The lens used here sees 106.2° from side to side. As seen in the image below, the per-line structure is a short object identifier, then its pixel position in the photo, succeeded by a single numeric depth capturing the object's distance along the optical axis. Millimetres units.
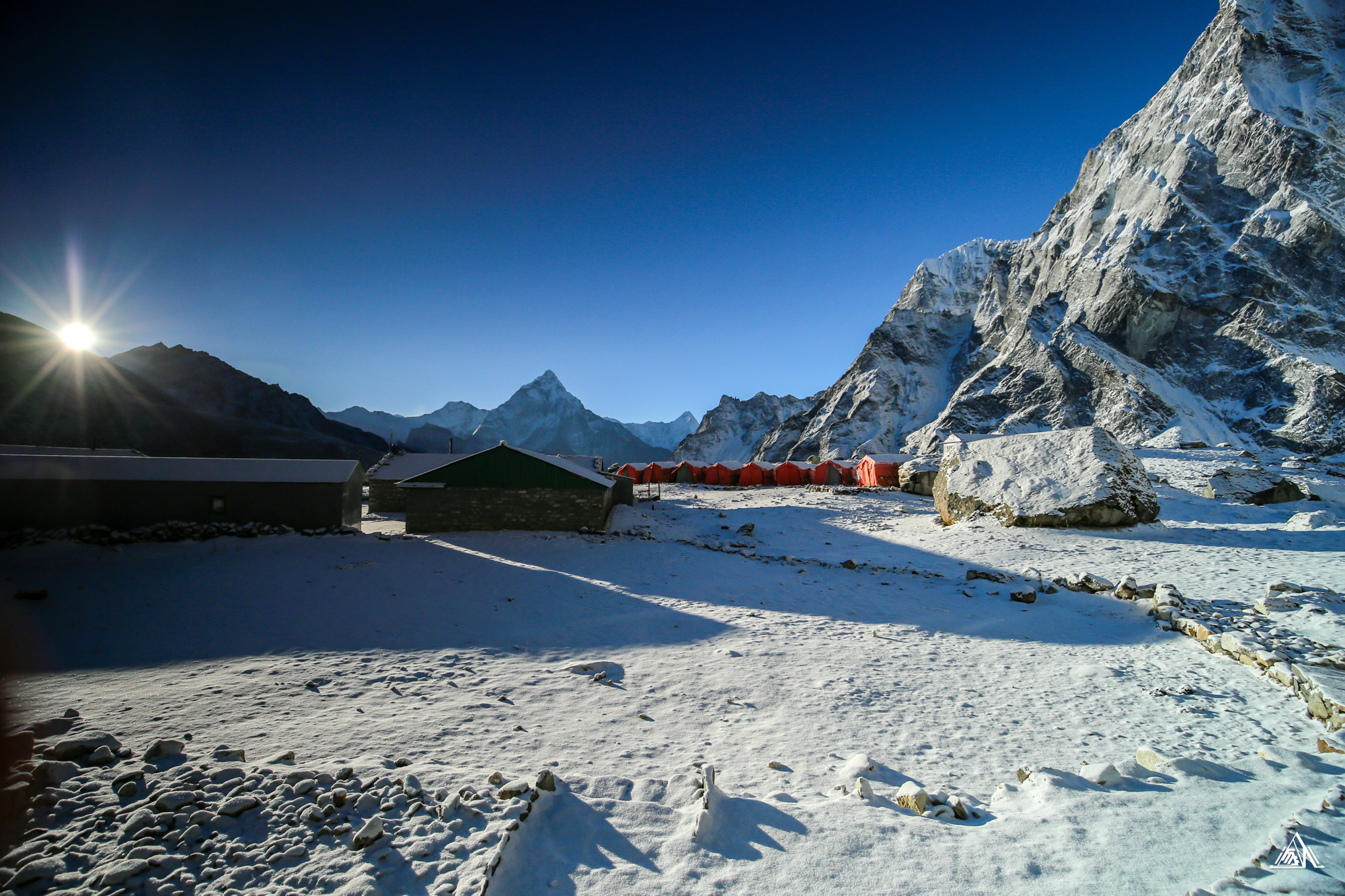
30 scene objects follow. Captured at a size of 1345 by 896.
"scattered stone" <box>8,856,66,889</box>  3514
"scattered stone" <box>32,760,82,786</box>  4543
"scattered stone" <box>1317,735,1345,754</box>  5788
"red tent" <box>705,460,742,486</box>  65688
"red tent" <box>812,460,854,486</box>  61938
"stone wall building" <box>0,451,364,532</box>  16672
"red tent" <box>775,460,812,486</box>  63094
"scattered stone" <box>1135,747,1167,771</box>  5461
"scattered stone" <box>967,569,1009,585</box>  14930
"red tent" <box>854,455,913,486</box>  53250
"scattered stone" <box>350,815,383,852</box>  4090
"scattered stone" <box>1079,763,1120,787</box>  5137
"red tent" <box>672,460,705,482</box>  67438
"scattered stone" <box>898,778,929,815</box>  4805
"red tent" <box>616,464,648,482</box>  61688
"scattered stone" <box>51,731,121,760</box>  4969
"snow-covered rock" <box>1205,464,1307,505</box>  25031
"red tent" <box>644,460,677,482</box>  67188
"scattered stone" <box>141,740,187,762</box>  5195
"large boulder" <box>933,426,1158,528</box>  20406
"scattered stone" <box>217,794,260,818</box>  4324
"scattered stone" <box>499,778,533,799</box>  4828
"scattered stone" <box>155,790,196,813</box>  4340
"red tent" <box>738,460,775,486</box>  63625
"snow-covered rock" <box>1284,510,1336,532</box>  18344
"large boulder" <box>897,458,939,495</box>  42125
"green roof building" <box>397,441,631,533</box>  22672
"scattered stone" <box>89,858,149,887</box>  3564
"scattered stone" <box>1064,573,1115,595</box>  13219
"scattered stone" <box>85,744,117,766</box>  4961
